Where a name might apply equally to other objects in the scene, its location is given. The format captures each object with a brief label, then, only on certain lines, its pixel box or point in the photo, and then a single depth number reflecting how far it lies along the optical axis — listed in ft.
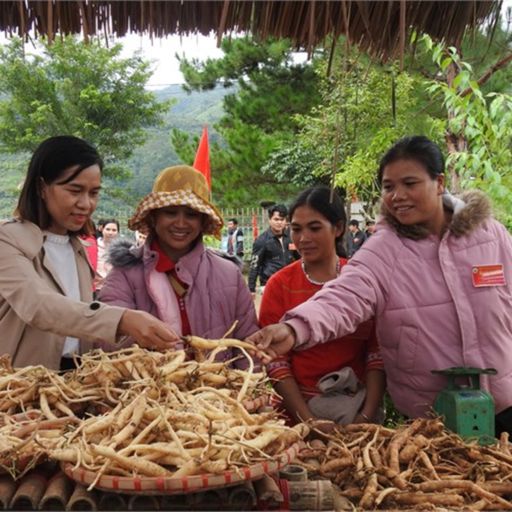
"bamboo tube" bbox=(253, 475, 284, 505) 4.98
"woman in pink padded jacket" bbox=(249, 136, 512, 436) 8.01
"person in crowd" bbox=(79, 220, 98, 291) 8.86
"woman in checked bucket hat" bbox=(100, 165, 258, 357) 8.42
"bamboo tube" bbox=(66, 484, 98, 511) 4.79
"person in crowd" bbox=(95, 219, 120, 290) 27.83
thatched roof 8.46
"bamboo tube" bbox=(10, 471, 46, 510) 4.82
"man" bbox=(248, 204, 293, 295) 27.25
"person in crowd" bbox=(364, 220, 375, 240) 42.59
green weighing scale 7.14
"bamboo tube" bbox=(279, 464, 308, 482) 5.80
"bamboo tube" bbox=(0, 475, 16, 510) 4.88
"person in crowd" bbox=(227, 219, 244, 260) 50.47
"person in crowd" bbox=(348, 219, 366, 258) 41.22
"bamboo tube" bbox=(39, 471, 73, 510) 4.82
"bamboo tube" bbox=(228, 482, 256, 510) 4.90
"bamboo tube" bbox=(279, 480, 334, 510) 5.41
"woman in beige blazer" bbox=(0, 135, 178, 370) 7.24
